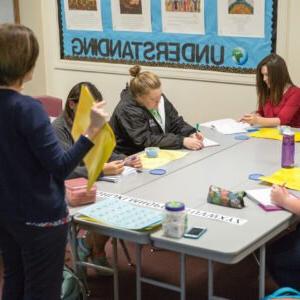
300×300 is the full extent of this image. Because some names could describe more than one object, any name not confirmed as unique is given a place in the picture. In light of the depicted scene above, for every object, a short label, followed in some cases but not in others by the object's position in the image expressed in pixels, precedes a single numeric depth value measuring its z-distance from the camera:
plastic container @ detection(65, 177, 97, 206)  2.50
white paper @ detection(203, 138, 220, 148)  3.51
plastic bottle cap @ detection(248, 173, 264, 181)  2.83
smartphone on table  2.15
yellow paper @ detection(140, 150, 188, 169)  3.13
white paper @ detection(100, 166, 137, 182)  2.88
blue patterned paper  2.26
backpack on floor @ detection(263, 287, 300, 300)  2.20
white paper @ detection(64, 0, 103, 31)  5.33
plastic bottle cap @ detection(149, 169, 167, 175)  2.97
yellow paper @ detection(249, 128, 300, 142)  3.61
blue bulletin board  4.52
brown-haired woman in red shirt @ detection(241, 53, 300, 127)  3.86
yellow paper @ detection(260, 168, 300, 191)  2.70
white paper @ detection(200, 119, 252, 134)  3.86
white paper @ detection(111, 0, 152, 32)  5.03
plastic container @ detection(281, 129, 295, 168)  2.96
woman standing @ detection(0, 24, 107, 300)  1.87
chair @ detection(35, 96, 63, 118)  4.29
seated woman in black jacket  3.45
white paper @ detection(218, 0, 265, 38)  4.45
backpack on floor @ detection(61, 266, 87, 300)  2.49
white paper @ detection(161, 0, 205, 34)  4.74
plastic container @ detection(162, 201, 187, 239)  2.13
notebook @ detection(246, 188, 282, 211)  2.44
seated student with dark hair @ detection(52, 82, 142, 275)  2.83
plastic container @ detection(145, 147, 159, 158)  3.26
